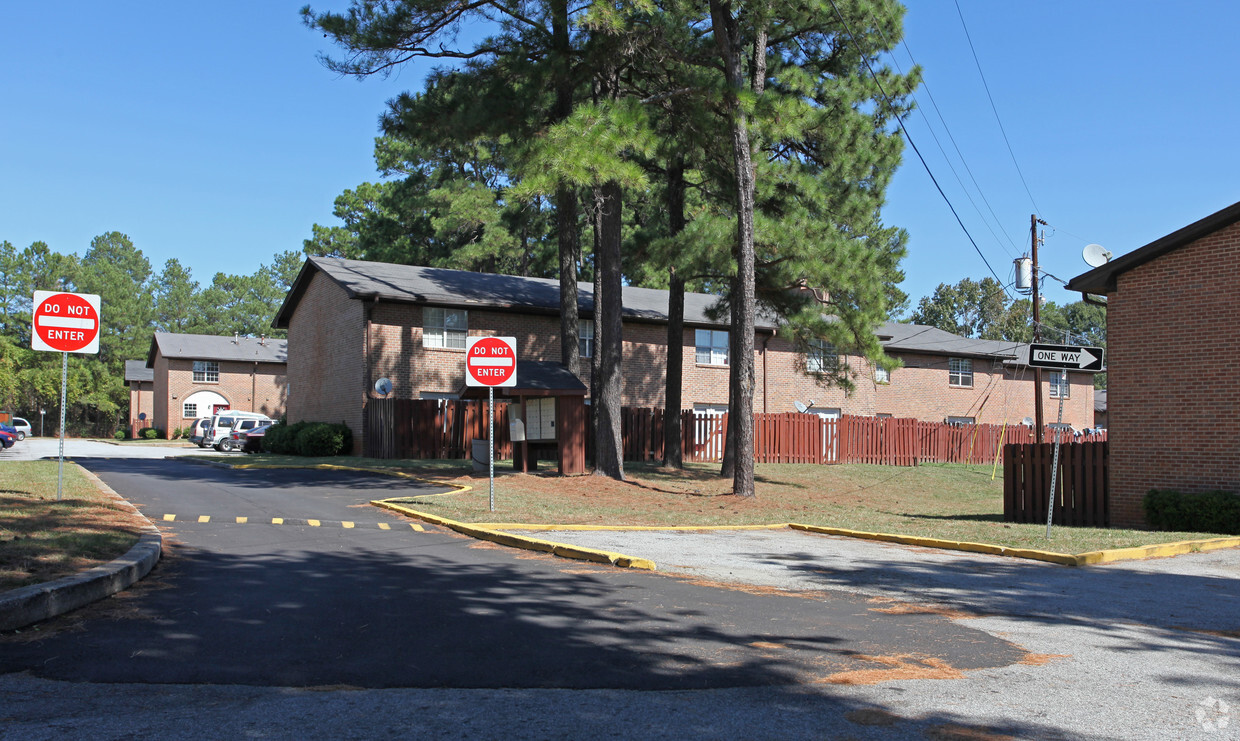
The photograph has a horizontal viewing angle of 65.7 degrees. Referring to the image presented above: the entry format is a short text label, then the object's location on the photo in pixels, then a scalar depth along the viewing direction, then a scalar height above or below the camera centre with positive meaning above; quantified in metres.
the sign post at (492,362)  14.66 +0.54
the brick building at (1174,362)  15.27 +0.73
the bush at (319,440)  30.44 -1.45
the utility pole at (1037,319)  32.44 +2.94
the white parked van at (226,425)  39.44 -1.31
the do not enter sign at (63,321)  12.77 +0.95
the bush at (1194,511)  14.51 -1.62
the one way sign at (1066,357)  12.82 +0.65
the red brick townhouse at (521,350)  31.39 +1.87
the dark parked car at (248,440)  37.39 -1.82
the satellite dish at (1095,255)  18.02 +2.82
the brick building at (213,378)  59.00 +0.97
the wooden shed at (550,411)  20.69 -0.28
